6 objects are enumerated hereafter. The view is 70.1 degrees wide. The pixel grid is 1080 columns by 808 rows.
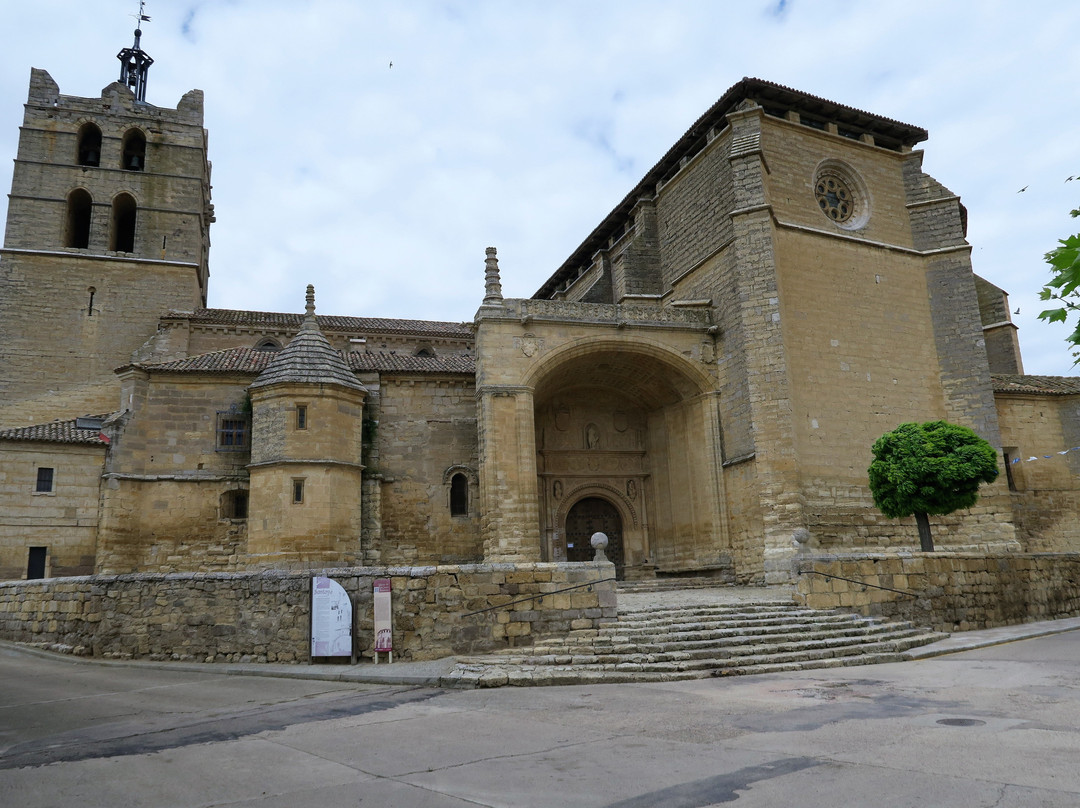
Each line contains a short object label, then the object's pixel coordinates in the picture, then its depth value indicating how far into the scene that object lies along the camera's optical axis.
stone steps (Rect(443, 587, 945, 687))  9.41
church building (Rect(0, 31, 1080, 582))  18.25
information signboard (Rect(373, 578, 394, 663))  10.16
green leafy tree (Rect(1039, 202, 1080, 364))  4.09
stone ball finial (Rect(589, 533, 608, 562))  12.01
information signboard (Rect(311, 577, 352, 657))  10.35
